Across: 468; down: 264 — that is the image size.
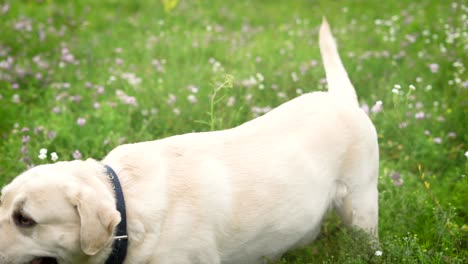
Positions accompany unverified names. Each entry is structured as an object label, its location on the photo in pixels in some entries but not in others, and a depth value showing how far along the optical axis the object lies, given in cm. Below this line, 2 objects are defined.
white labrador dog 262
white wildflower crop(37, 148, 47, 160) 374
